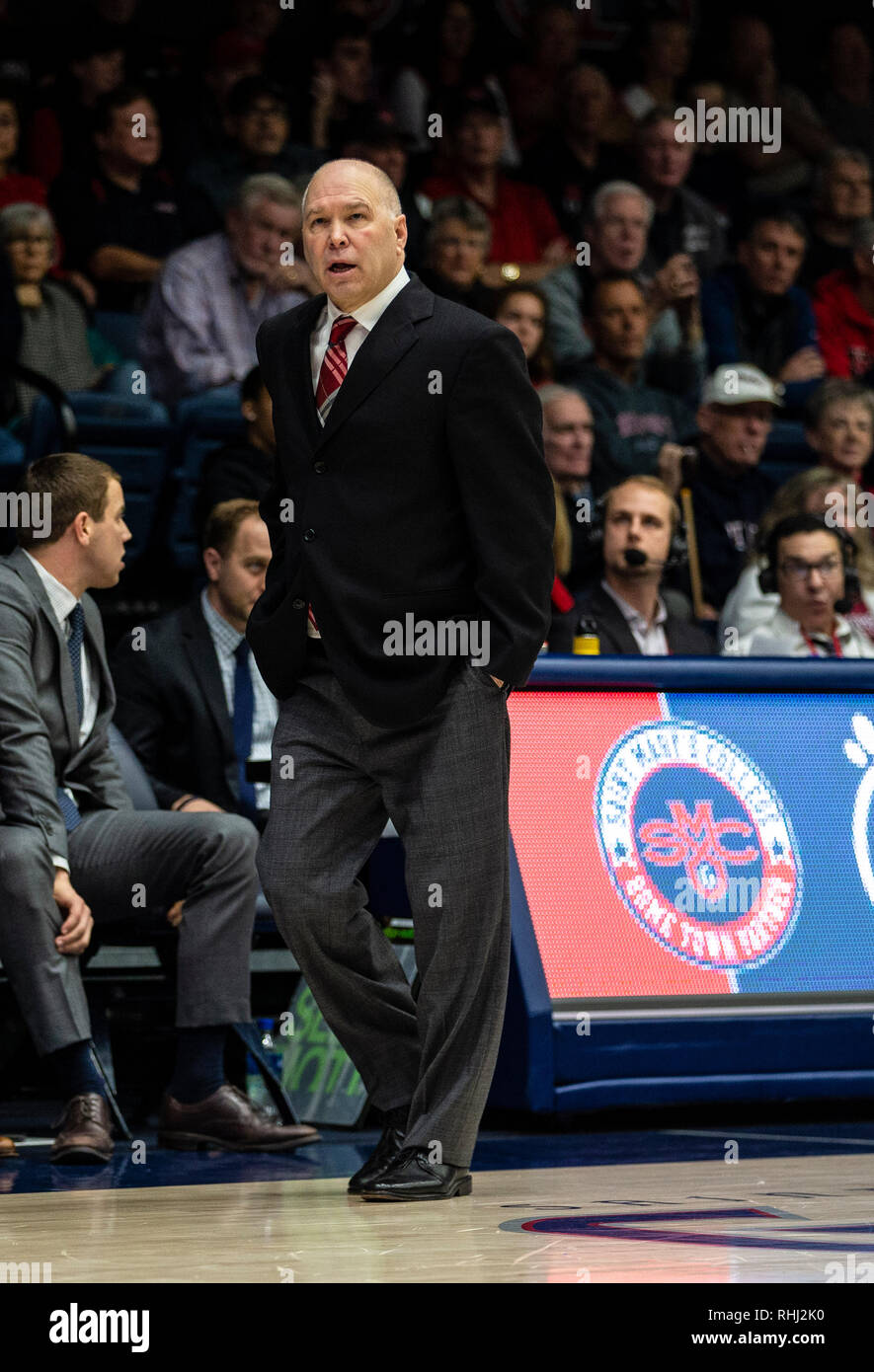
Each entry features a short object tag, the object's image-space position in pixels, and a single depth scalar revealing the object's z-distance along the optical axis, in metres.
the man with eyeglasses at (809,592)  11.96
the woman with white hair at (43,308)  14.28
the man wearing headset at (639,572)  12.16
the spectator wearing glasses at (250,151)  15.94
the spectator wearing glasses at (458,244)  15.37
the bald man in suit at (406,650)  6.83
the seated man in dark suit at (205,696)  10.48
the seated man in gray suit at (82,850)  8.51
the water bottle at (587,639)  10.77
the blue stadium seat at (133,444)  13.51
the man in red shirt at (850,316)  18.09
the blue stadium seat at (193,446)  13.59
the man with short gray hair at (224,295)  14.52
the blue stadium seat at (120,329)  15.47
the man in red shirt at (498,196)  17.30
